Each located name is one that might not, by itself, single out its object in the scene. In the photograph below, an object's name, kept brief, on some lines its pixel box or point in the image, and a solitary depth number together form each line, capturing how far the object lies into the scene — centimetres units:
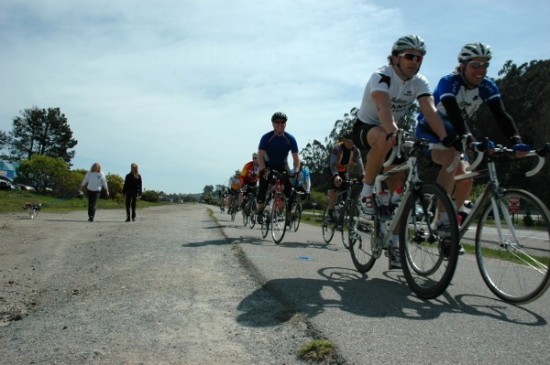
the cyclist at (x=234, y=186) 1748
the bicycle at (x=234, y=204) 1603
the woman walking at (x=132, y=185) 1527
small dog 1377
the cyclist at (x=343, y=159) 869
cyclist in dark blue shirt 873
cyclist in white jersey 435
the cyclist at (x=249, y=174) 1340
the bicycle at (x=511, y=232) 344
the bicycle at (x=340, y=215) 693
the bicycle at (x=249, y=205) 1227
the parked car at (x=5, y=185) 5052
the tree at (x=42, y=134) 8488
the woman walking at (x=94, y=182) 1482
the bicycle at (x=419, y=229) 345
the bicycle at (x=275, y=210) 824
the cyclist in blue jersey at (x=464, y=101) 420
